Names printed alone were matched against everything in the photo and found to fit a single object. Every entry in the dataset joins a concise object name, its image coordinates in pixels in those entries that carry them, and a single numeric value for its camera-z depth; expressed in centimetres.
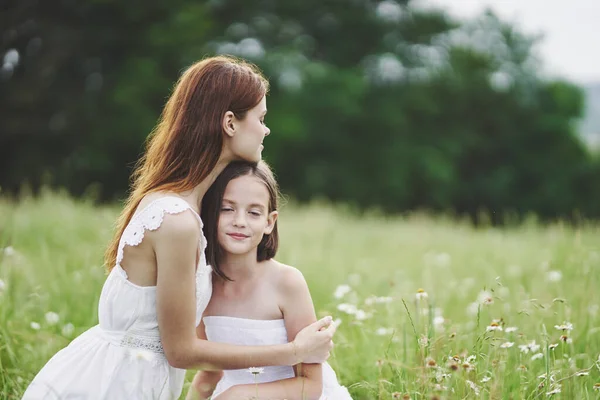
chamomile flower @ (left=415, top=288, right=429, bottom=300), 282
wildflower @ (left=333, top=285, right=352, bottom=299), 350
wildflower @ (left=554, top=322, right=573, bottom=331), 248
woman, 231
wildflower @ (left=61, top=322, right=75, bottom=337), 358
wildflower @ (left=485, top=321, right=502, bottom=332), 252
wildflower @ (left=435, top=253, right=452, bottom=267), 668
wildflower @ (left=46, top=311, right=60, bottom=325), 368
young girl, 254
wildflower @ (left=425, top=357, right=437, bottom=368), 225
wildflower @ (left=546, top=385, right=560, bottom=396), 234
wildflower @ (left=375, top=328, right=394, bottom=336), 356
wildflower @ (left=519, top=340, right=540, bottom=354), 261
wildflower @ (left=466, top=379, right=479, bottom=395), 227
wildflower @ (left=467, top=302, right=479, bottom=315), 448
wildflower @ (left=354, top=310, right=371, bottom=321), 311
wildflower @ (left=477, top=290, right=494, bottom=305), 257
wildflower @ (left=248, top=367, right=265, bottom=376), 230
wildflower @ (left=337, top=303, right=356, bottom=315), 321
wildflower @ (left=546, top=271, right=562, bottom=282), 470
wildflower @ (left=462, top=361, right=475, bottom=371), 225
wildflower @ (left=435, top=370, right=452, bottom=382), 224
